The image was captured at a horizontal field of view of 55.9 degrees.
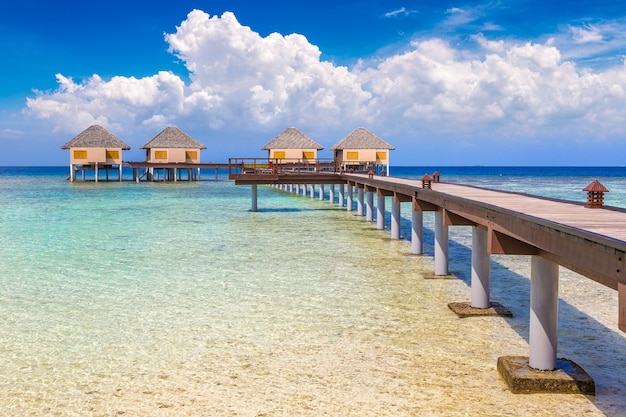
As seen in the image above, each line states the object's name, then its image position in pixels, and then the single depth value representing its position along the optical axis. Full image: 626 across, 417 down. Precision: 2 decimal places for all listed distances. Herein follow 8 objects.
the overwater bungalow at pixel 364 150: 48.91
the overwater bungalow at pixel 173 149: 58.06
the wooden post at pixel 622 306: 3.65
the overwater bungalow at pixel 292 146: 49.41
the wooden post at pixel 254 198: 27.45
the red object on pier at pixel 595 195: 6.96
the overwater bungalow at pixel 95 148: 56.94
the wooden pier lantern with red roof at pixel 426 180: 12.56
